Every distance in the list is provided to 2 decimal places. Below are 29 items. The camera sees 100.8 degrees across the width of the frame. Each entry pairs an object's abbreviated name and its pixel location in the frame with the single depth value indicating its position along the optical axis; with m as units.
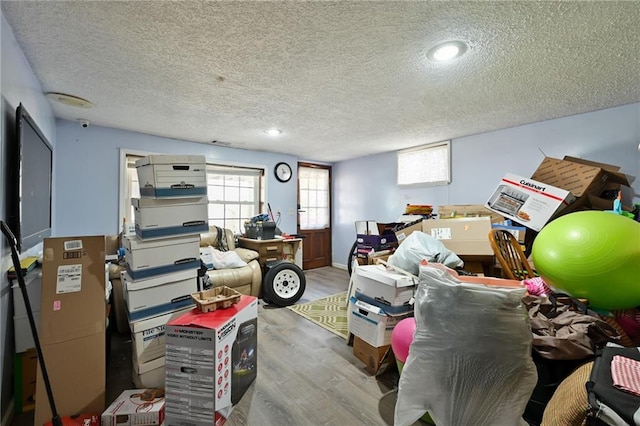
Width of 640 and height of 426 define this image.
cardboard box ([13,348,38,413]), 1.53
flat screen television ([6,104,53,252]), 1.48
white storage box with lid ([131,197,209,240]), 1.88
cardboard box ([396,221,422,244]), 3.27
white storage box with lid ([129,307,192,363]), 1.75
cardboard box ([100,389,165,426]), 1.45
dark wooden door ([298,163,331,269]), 5.37
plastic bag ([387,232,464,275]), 2.25
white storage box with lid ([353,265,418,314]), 1.88
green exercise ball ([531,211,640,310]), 1.44
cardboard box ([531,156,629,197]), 2.39
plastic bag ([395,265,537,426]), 1.15
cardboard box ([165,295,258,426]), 1.46
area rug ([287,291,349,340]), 2.72
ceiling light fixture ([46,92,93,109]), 2.29
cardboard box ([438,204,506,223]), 2.99
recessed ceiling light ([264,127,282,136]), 3.40
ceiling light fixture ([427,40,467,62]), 1.61
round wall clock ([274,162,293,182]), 4.83
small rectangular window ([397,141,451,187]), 3.91
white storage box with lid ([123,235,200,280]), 1.85
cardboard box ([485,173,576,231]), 2.40
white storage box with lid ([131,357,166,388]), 1.74
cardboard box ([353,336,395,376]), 1.93
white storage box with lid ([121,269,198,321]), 1.81
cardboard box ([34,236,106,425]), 1.50
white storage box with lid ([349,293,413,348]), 1.90
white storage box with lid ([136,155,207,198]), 1.88
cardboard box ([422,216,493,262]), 2.61
